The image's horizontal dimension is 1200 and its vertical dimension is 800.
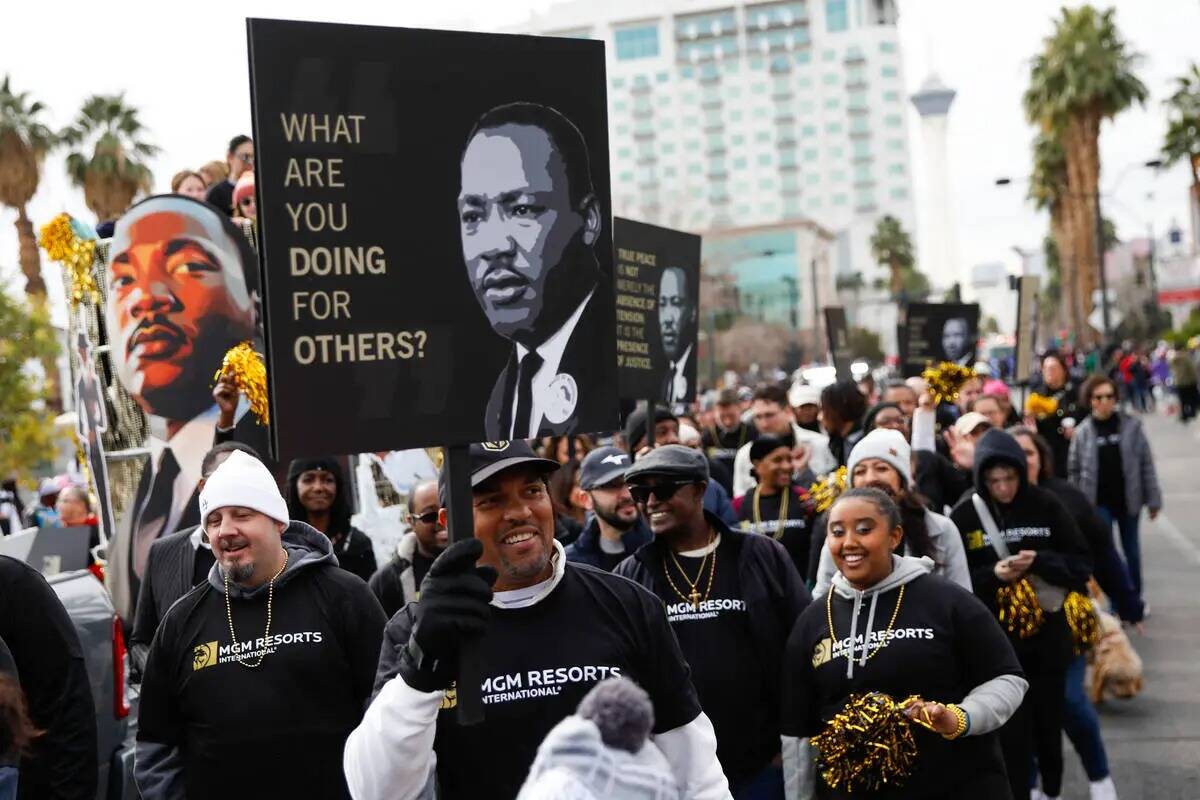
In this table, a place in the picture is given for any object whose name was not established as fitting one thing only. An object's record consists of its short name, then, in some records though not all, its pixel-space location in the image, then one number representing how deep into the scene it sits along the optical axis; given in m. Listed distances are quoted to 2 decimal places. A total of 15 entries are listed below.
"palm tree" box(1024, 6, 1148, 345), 47.34
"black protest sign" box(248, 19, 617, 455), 3.30
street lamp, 43.00
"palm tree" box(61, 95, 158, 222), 38.97
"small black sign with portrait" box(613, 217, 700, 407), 9.88
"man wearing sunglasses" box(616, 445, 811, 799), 5.69
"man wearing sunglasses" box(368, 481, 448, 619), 6.79
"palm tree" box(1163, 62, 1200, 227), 51.72
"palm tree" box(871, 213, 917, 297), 117.75
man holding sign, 3.64
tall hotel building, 176.88
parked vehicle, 6.37
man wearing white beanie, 4.82
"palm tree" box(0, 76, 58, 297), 41.62
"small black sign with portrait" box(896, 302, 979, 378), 17.45
